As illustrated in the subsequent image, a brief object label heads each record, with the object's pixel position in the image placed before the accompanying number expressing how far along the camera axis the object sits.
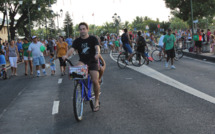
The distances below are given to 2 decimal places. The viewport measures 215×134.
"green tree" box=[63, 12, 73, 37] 153.00
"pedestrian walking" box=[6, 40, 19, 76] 15.67
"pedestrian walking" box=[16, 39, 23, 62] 26.90
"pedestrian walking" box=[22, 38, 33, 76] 15.45
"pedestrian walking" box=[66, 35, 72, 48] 31.66
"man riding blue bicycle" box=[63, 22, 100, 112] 6.33
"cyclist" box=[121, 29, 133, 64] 16.41
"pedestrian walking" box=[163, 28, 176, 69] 15.14
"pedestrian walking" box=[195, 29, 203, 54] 21.83
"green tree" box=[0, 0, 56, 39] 50.81
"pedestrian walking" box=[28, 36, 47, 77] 14.20
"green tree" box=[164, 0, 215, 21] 47.88
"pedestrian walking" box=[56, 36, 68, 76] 14.36
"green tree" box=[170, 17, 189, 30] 146.57
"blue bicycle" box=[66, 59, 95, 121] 5.75
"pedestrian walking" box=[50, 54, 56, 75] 14.82
